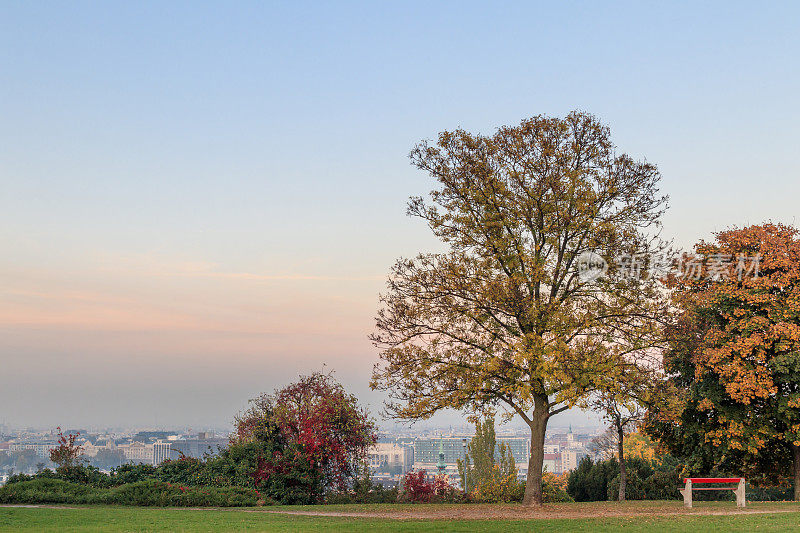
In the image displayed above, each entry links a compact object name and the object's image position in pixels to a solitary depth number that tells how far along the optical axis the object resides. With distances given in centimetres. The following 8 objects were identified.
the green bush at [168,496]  1909
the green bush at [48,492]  1905
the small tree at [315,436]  2211
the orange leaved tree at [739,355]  2119
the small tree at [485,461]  2688
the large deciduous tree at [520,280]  1894
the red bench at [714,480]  1891
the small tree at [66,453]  2242
